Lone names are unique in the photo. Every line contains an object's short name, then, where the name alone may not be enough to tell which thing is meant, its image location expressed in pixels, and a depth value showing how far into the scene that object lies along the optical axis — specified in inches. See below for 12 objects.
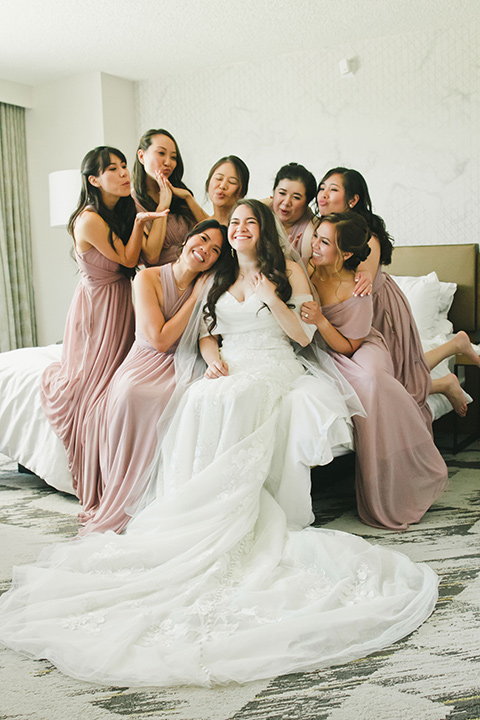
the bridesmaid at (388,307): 132.2
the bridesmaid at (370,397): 114.4
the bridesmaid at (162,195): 129.7
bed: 131.9
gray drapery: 231.6
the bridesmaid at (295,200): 132.8
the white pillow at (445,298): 181.6
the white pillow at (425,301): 172.4
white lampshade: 204.4
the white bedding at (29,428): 130.0
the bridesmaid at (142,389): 111.2
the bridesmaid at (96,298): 125.7
